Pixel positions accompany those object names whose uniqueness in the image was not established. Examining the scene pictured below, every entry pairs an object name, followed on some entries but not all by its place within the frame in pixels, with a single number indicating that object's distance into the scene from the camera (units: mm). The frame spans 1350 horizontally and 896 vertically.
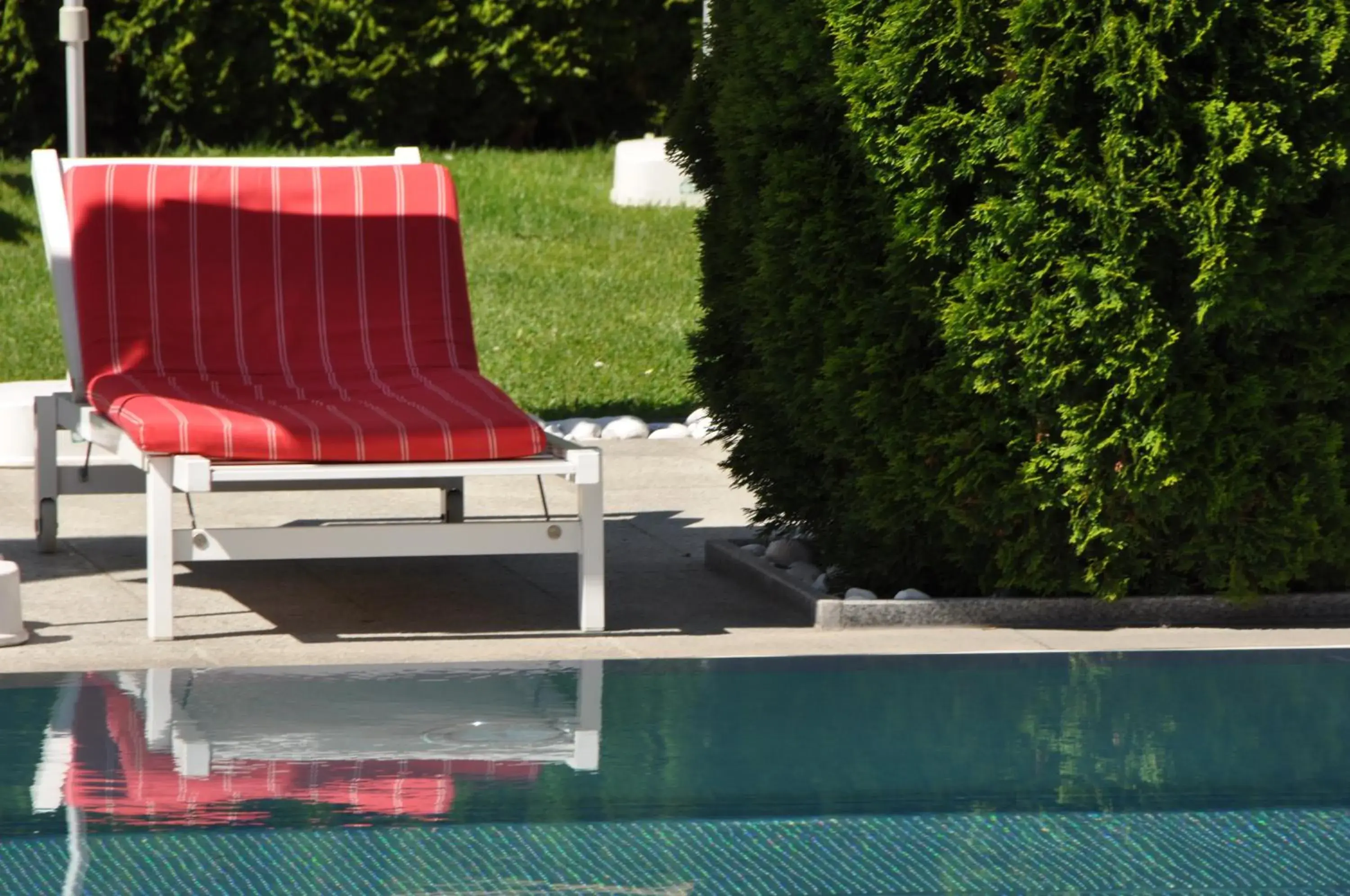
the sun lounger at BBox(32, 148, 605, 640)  11547
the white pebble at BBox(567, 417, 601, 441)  19016
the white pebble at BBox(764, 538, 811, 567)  13516
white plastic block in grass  30266
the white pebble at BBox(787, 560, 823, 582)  13086
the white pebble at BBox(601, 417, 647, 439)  19156
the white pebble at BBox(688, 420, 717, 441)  19312
